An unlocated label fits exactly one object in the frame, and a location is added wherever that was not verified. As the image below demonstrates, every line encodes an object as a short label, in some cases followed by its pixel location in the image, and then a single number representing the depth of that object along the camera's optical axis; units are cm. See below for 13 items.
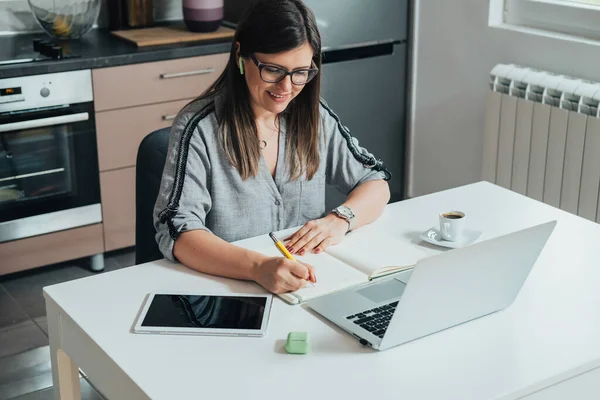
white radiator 325
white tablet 166
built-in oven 325
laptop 154
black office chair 219
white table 148
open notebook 184
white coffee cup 206
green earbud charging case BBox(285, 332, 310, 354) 158
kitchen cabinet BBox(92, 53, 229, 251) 344
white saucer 206
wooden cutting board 355
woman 199
